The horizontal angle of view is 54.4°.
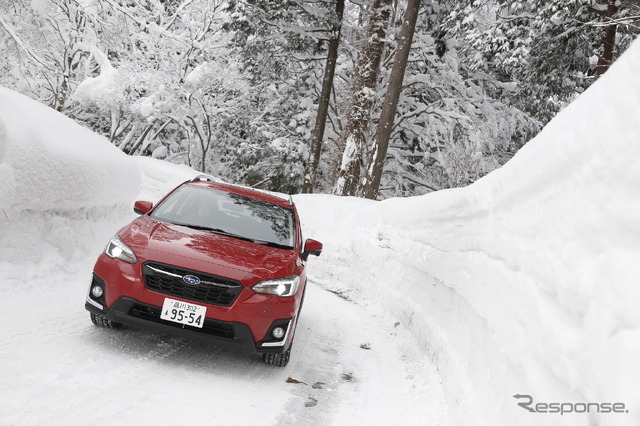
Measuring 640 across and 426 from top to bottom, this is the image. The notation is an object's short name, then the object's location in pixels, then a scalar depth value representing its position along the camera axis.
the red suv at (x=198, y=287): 5.19
